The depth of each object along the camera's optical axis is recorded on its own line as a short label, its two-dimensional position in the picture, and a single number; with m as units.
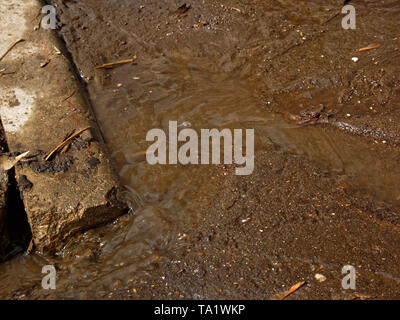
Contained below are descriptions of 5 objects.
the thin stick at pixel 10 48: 4.07
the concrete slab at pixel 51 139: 2.99
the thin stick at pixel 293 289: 2.53
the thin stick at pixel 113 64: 4.41
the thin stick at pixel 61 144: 3.24
